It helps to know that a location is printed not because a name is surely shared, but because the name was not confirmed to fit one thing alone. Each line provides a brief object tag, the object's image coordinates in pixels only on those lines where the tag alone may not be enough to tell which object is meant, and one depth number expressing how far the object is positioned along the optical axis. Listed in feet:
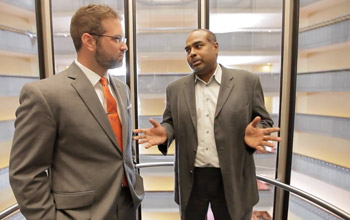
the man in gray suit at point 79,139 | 2.93
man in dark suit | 4.43
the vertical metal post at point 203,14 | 7.68
